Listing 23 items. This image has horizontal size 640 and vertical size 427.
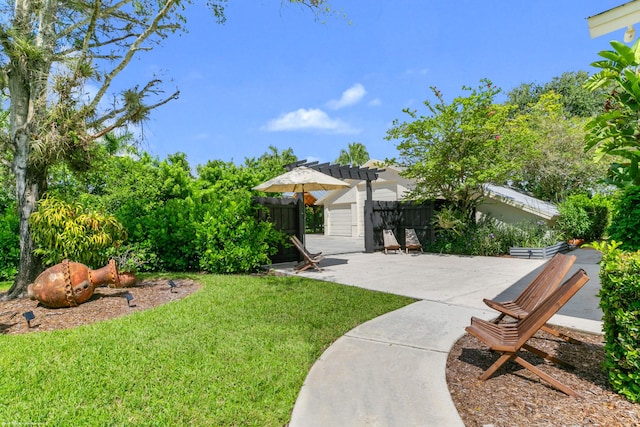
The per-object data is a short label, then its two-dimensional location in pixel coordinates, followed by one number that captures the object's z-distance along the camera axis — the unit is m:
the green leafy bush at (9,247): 7.91
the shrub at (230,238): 8.20
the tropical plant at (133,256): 6.77
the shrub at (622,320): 2.45
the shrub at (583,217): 13.48
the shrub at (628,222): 3.85
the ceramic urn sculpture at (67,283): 5.06
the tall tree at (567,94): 25.00
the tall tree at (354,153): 41.84
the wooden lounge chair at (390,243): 13.55
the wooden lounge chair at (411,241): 13.56
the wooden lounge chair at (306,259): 8.97
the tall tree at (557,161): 16.88
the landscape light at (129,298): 5.28
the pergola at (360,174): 11.83
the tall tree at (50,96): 5.67
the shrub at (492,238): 12.05
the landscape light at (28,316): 4.18
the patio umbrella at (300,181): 8.79
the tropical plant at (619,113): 2.54
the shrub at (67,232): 5.60
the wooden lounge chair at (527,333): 2.62
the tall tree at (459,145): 11.58
